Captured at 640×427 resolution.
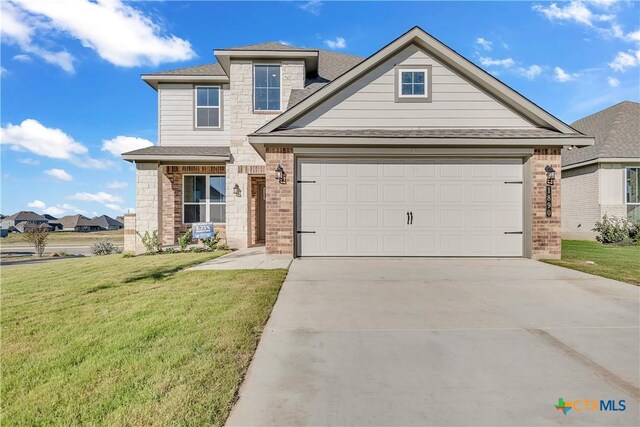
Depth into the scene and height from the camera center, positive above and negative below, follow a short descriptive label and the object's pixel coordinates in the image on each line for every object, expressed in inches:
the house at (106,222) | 3174.2 -101.4
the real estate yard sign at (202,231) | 469.7 -27.6
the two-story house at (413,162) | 342.6 +54.8
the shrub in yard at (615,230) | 541.0 -30.5
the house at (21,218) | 2960.1 -56.3
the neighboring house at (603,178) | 582.2 +65.8
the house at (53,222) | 2880.7 -94.7
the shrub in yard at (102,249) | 615.2 -70.9
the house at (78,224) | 2990.7 -110.0
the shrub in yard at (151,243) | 459.8 -44.8
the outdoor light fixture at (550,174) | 339.1 +40.9
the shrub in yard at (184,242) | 458.6 -42.7
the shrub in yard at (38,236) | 723.4 -55.0
